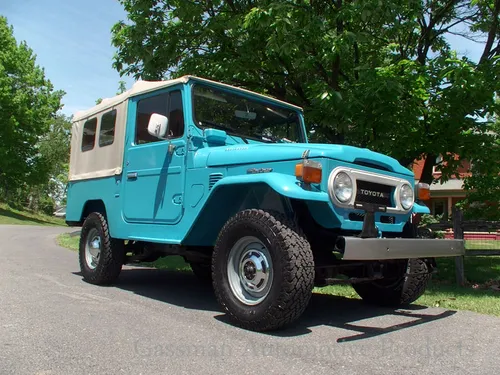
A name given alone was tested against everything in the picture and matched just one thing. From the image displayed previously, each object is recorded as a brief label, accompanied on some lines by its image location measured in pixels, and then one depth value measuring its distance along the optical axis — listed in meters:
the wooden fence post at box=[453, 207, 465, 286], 7.69
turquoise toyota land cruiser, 4.18
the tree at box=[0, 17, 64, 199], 30.66
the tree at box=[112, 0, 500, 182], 7.26
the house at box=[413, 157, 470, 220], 25.55
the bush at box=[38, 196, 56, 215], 53.09
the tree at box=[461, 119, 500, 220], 8.51
